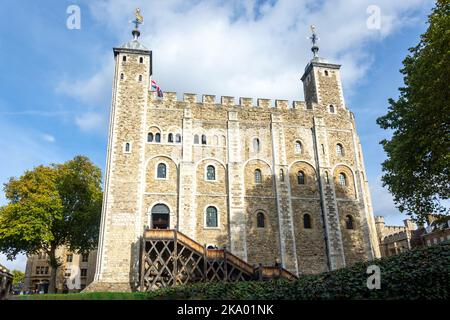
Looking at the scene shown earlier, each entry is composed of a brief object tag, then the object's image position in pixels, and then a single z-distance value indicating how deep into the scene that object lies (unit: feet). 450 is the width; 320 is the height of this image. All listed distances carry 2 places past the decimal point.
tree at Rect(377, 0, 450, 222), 52.06
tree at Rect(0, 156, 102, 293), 95.04
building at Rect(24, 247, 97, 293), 175.50
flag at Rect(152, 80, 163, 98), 98.43
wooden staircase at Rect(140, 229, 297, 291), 73.97
